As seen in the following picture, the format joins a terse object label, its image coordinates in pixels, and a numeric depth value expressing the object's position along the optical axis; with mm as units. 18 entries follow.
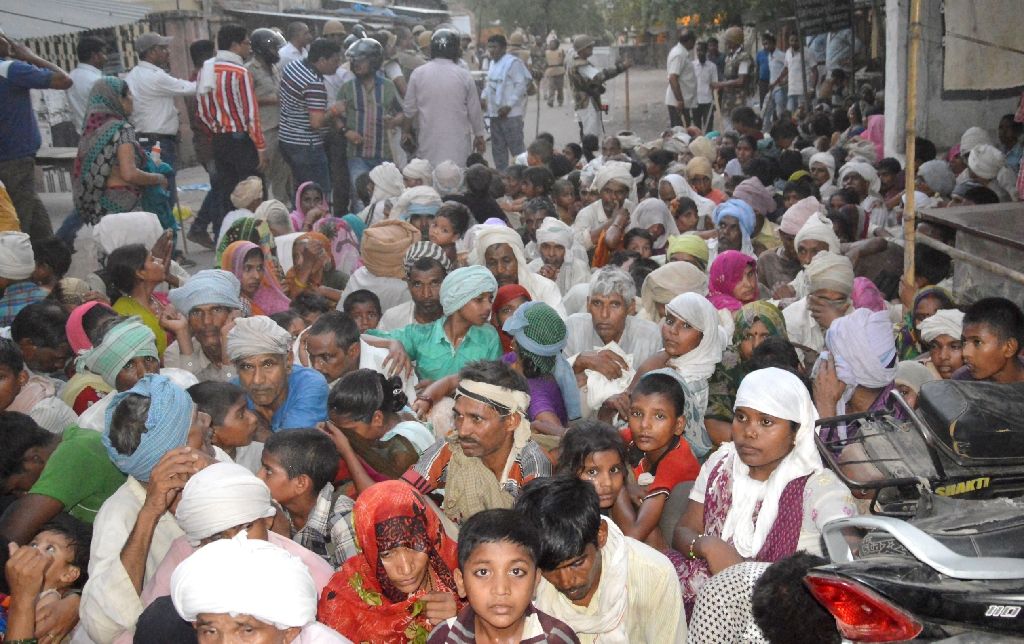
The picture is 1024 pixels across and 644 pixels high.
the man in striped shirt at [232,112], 10086
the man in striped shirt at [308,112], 10586
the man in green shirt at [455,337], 5523
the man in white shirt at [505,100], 13367
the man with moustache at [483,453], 4062
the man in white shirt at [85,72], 9859
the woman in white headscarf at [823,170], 11086
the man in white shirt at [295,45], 11867
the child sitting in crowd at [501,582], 2870
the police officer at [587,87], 16484
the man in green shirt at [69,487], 3838
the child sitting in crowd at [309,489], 3914
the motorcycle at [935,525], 2221
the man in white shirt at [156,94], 10047
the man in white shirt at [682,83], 17719
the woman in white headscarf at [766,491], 3531
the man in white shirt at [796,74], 17547
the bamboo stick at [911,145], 5852
